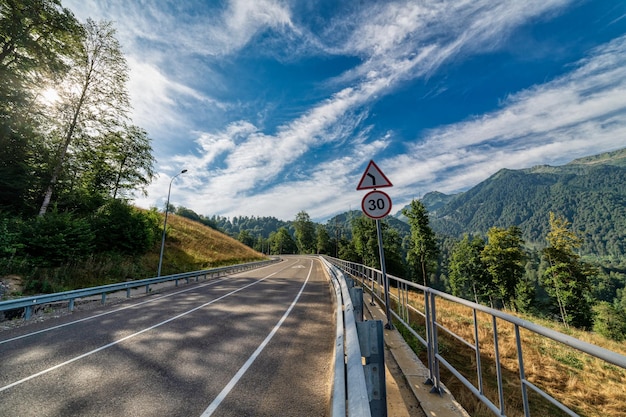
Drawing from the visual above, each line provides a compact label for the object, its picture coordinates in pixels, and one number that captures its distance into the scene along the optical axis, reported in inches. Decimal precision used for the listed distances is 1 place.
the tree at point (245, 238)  4271.4
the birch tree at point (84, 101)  624.4
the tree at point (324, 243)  3161.9
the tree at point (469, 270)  1691.7
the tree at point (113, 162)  726.1
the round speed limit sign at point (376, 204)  246.1
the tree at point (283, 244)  3880.4
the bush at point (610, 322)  1181.8
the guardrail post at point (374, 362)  107.8
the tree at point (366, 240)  1959.9
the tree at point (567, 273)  1070.4
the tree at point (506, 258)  1368.1
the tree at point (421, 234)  1343.5
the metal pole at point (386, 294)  243.6
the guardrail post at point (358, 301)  226.5
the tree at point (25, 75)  503.2
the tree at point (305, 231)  3653.3
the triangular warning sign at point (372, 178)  257.1
